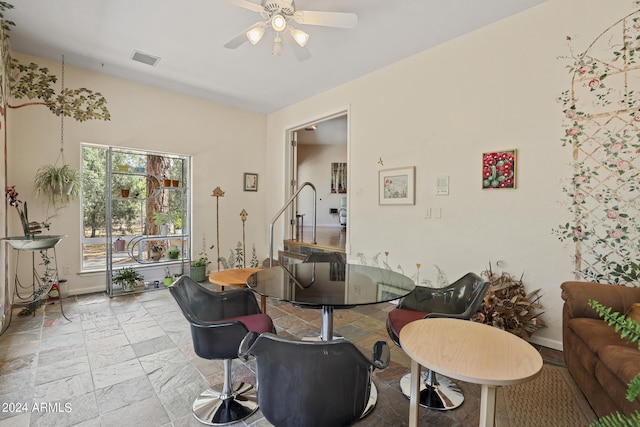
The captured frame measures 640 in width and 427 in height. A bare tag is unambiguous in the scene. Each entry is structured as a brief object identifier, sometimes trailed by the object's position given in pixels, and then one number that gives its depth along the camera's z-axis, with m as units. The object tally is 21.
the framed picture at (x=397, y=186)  3.50
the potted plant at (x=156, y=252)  4.64
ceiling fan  2.27
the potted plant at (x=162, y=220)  4.67
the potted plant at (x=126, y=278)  4.09
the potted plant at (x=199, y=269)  4.77
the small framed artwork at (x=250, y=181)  5.60
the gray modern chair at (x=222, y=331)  1.69
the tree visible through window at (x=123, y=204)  4.14
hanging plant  3.62
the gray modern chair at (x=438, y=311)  1.88
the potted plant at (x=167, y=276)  4.45
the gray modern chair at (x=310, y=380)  1.13
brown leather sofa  1.46
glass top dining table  1.74
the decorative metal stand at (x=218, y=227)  5.22
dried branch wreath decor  2.57
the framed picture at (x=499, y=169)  2.73
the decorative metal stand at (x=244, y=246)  5.53
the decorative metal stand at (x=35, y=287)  3.41
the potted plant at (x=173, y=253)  4.77
